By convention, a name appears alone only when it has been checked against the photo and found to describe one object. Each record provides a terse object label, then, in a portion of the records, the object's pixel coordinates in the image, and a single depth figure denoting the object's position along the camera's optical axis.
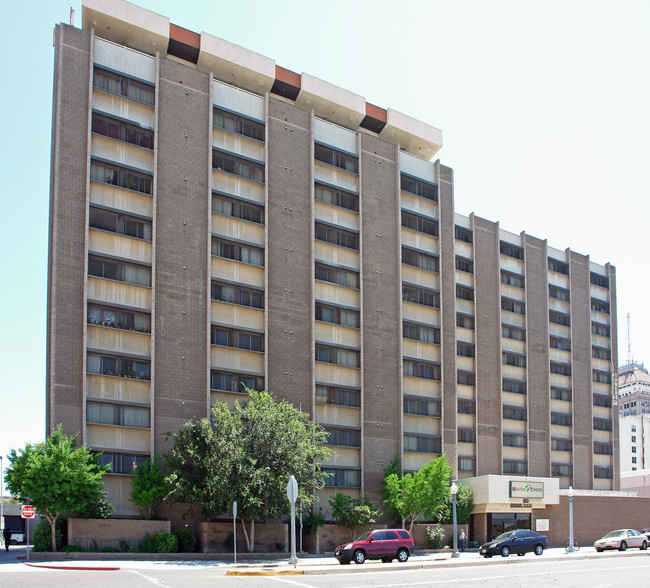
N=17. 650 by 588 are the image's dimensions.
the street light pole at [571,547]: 42.80
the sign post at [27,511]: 36.09
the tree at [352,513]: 47.28
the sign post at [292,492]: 28.73
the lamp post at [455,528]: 41.09
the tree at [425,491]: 48.97
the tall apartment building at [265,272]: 43.69
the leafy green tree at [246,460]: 38.56
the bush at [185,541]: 41.06
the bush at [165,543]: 39.28
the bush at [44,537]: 37.25
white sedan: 41.59
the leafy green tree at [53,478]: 36.06
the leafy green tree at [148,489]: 40.84
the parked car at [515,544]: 39.38
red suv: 33.91
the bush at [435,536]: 50.09
